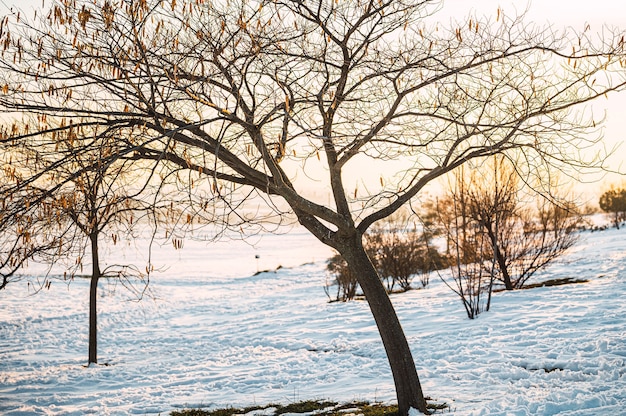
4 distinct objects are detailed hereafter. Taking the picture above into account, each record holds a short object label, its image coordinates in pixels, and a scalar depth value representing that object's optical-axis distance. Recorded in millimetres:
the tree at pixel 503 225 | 12326
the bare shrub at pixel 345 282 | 18125
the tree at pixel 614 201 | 38031
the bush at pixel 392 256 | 20016
